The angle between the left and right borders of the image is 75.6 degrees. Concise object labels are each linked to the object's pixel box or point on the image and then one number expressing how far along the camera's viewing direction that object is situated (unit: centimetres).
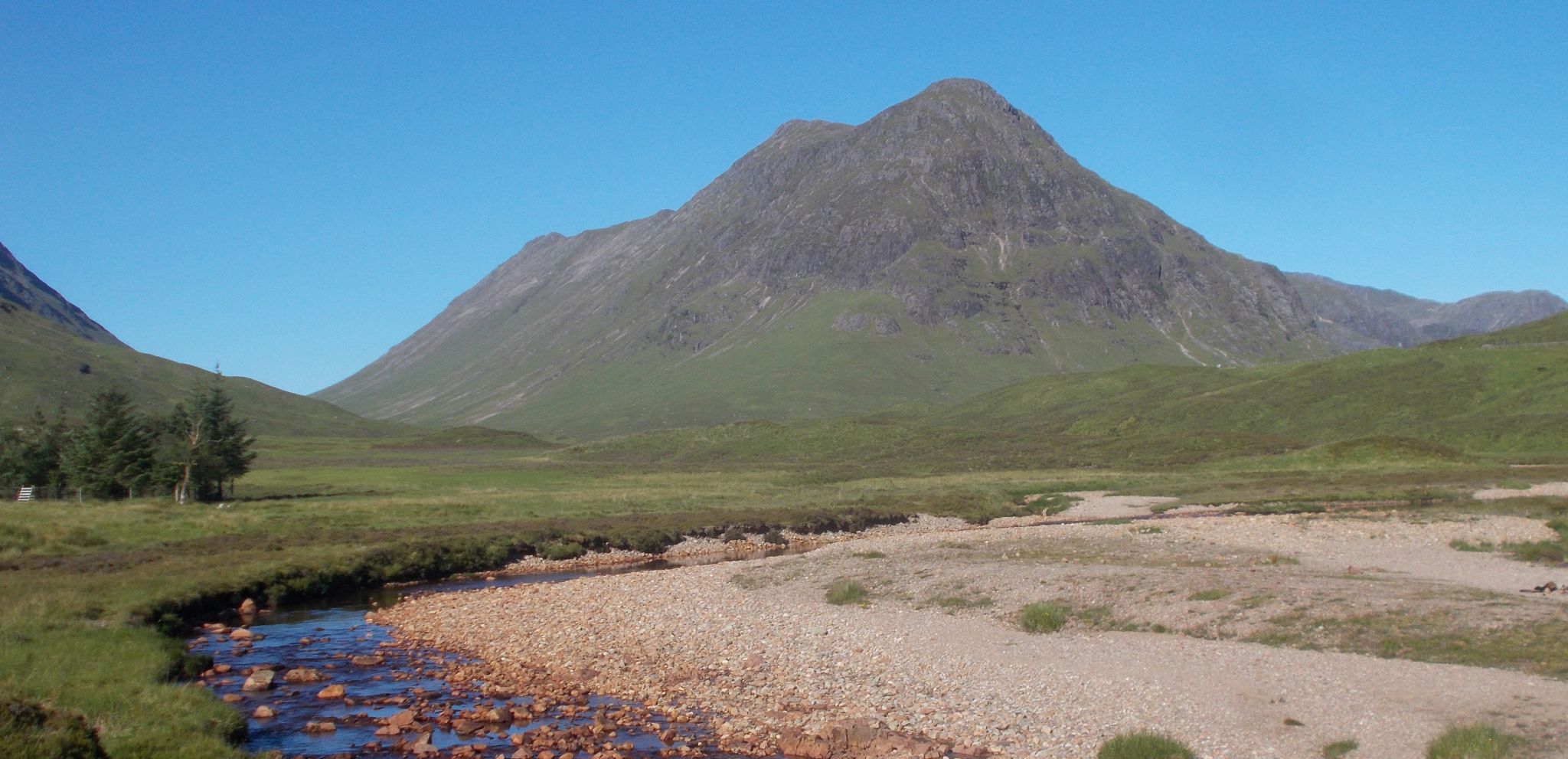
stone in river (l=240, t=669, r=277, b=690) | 2550
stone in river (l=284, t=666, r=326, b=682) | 2658
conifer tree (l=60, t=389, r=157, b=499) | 7106
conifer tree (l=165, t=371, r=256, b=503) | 7250
